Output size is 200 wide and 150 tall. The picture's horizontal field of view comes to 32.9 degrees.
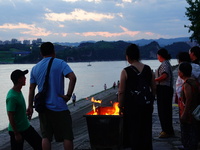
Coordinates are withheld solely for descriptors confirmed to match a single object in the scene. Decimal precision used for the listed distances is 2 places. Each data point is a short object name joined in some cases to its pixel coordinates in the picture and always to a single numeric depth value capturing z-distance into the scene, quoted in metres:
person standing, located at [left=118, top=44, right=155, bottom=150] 5.12
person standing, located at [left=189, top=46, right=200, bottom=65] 6.92
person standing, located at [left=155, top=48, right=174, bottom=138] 7.13
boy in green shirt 5.25
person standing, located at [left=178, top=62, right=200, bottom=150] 5.76
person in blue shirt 5.03
